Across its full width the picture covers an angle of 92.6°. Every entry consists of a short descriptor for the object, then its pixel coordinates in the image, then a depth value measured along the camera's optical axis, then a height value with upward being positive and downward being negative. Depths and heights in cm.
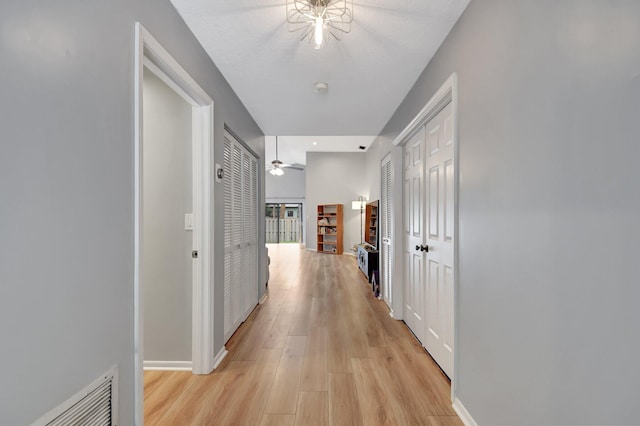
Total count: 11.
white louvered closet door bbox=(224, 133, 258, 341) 301 -20
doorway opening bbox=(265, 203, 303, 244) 1445 -28
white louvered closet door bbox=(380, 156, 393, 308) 412 -20
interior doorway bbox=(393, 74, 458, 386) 222 -6
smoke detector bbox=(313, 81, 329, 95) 287 +124
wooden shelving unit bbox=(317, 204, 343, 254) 996 -40
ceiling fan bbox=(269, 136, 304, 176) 810 +131
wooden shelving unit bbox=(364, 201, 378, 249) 581 -20
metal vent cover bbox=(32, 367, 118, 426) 102 -70
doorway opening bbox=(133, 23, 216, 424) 237 -11
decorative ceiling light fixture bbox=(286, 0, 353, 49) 166 +126
